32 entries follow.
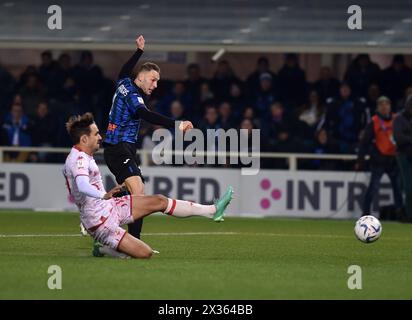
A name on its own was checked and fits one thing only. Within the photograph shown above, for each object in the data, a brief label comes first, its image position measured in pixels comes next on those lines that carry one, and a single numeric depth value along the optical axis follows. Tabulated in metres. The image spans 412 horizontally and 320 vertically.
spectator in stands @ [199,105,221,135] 23.56
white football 15.36
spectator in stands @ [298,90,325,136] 24.14
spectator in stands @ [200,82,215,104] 24.81
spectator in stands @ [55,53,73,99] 25.44
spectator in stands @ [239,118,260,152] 23.03
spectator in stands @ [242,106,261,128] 23.42
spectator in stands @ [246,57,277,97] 24.72
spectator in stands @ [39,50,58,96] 25.50
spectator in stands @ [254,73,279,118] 24.42
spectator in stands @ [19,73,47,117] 25.31
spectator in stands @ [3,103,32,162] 24.27
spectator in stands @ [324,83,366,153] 23.60
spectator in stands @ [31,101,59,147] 24.36
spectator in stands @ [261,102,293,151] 23.80
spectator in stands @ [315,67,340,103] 24.52
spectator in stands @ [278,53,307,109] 24.69
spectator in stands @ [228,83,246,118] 24.61
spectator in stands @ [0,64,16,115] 25.70
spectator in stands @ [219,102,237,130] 23.70
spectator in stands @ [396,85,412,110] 23.92
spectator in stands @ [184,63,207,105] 25.09
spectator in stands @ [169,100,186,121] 24.06
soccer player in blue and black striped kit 14.94
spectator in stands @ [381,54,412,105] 24.47
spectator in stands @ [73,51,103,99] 25.38
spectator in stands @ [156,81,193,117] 24.92
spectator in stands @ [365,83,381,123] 24.20
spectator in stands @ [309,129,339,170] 23.52
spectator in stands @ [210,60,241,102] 24.88
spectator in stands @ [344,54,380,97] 24.48
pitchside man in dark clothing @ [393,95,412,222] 21.50
